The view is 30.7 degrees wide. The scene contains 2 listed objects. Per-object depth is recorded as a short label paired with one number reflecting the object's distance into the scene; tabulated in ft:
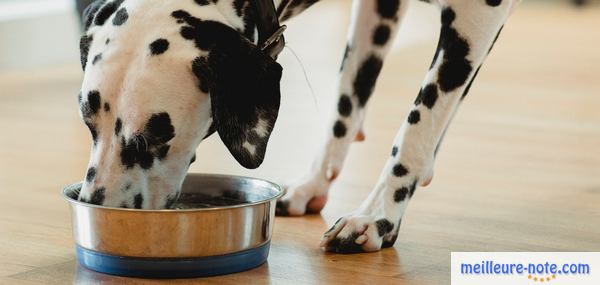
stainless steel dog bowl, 7.49
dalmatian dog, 7.52
